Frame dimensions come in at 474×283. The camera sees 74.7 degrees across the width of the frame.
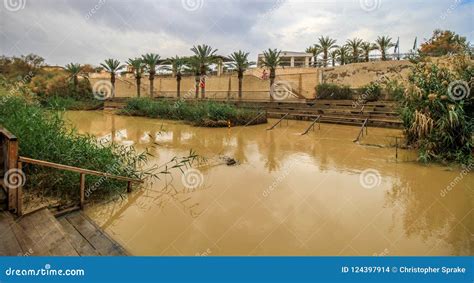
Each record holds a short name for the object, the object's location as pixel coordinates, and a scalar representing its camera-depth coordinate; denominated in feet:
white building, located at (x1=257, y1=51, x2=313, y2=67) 128.06
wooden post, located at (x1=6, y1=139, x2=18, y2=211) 13.97
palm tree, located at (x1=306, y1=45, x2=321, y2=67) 125.80
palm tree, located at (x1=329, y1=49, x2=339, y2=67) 120.44
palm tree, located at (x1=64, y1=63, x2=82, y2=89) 115.85
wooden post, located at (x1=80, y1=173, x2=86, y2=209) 17.01
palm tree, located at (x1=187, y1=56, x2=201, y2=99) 100.40
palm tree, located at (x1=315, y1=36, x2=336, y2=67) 120.67
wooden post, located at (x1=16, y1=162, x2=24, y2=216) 14.23
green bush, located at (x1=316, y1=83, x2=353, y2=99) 81.46
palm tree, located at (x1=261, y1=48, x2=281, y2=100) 89.66
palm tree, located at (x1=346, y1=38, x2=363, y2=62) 112.57
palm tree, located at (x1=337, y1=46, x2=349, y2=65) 117.08
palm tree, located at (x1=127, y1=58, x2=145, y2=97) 111.14
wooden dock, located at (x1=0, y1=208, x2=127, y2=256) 11.98
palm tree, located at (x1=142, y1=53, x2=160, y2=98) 108.27
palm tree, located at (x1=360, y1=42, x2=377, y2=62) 109.70
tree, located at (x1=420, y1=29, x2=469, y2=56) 94.35
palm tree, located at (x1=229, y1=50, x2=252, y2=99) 94.53
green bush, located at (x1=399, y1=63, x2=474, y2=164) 29.94
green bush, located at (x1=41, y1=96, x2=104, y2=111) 104.06
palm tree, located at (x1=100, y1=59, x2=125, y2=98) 116.26
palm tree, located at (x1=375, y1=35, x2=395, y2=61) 105.81
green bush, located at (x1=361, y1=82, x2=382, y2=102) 74.52
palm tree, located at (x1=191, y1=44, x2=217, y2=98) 98.17
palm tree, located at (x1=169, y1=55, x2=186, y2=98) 105.09
